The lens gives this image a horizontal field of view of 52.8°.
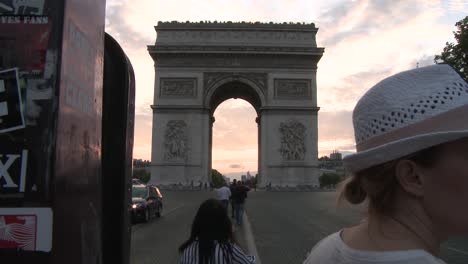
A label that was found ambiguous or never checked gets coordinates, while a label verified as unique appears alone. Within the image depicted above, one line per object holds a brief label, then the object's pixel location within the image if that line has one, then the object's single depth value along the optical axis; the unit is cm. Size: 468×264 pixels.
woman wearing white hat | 106
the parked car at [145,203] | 1389
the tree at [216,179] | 11834
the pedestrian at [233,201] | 1478
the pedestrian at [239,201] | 1419
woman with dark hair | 330
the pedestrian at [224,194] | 1434
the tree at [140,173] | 10969
